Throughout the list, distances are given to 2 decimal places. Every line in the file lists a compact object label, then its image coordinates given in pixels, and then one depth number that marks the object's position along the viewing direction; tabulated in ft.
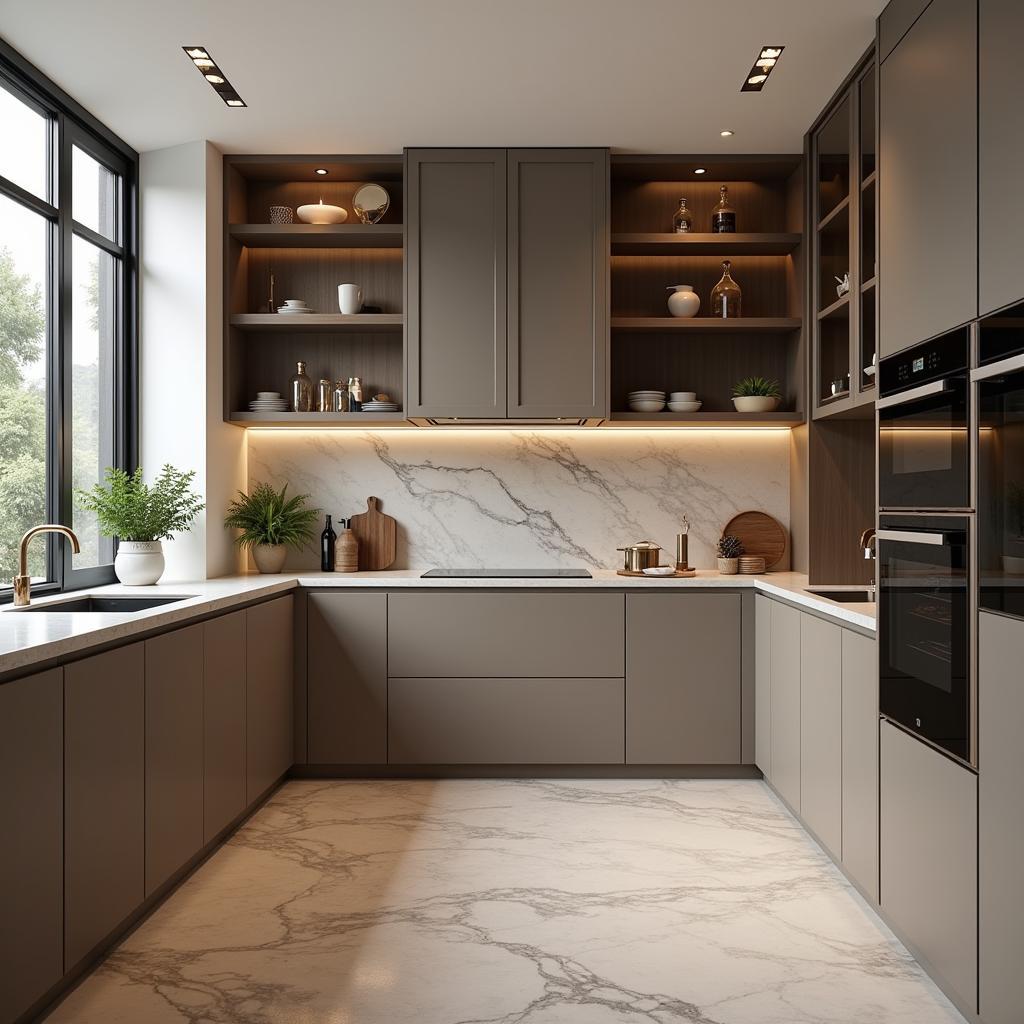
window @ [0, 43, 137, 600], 10.29
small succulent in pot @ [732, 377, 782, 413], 13.71
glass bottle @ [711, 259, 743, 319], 13.94
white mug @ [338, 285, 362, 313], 13.78
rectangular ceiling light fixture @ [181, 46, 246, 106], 10.46
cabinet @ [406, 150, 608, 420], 13.30
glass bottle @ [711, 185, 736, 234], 13.74
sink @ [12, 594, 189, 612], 10.64
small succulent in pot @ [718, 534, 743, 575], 13.97
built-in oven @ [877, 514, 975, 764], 6.71
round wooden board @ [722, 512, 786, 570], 14.61
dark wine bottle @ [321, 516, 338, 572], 14.39
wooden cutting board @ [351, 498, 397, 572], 14.75
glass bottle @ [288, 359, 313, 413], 14.01
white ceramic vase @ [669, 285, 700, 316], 13.84
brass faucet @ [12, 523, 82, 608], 8.96
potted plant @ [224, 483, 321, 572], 13.79
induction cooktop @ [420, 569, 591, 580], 13.11
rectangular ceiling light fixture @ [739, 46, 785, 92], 10.41
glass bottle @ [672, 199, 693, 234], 13.87
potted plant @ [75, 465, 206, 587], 11.59
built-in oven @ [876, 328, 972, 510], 6.79
